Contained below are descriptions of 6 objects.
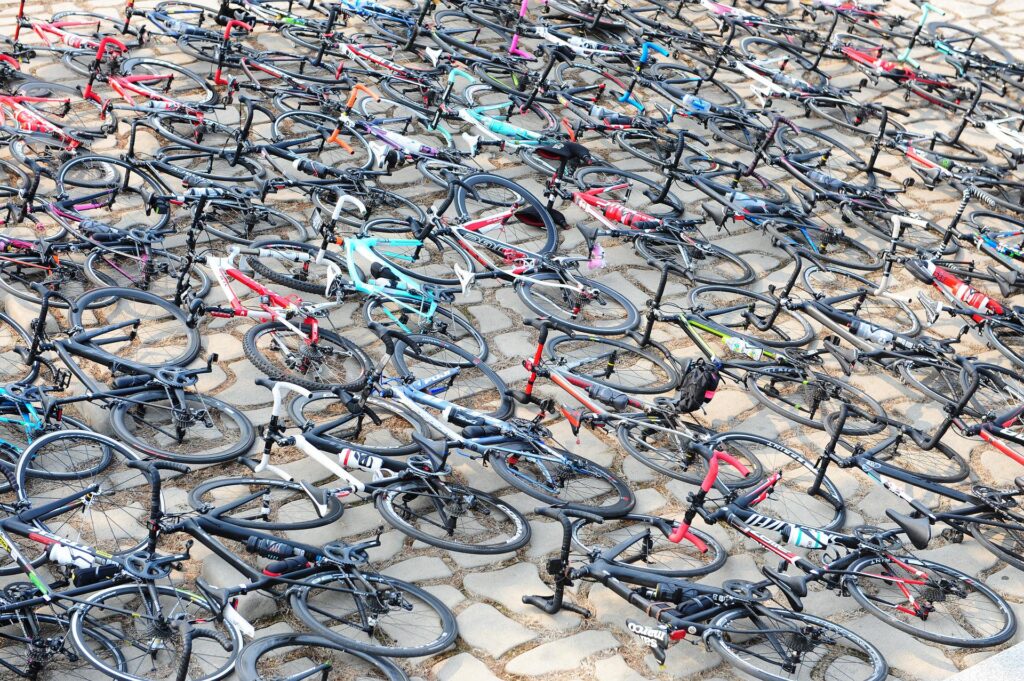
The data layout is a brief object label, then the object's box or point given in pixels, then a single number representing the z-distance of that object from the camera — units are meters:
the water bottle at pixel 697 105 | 27.08
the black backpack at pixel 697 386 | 17.39
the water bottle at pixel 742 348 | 19.09
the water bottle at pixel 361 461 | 15.38
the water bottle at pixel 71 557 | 13.13
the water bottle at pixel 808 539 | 15.96
